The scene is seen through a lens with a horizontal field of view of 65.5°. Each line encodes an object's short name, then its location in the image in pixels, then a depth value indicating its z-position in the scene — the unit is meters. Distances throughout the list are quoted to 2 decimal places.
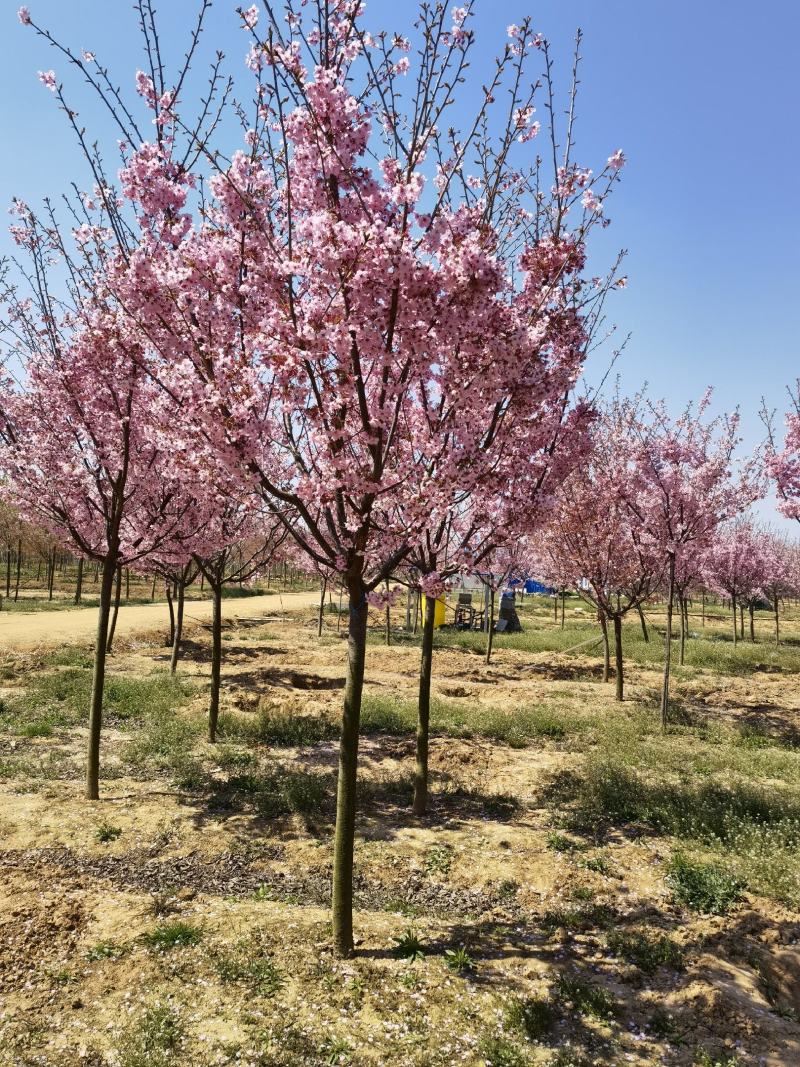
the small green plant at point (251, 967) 4.85
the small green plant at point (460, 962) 5.21
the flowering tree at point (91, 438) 7.66
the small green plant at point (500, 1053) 4.21
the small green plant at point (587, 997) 4.80
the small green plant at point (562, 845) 7.61
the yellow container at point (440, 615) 31.18
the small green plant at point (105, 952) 5.09
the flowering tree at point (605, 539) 15.98
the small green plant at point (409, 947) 5.32
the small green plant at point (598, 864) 7.05
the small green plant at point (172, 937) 5.27
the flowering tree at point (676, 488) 13.99
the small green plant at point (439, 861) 7.08
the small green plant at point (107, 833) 7.34
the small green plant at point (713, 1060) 4.19
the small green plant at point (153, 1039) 4.03
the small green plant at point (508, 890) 6.61
